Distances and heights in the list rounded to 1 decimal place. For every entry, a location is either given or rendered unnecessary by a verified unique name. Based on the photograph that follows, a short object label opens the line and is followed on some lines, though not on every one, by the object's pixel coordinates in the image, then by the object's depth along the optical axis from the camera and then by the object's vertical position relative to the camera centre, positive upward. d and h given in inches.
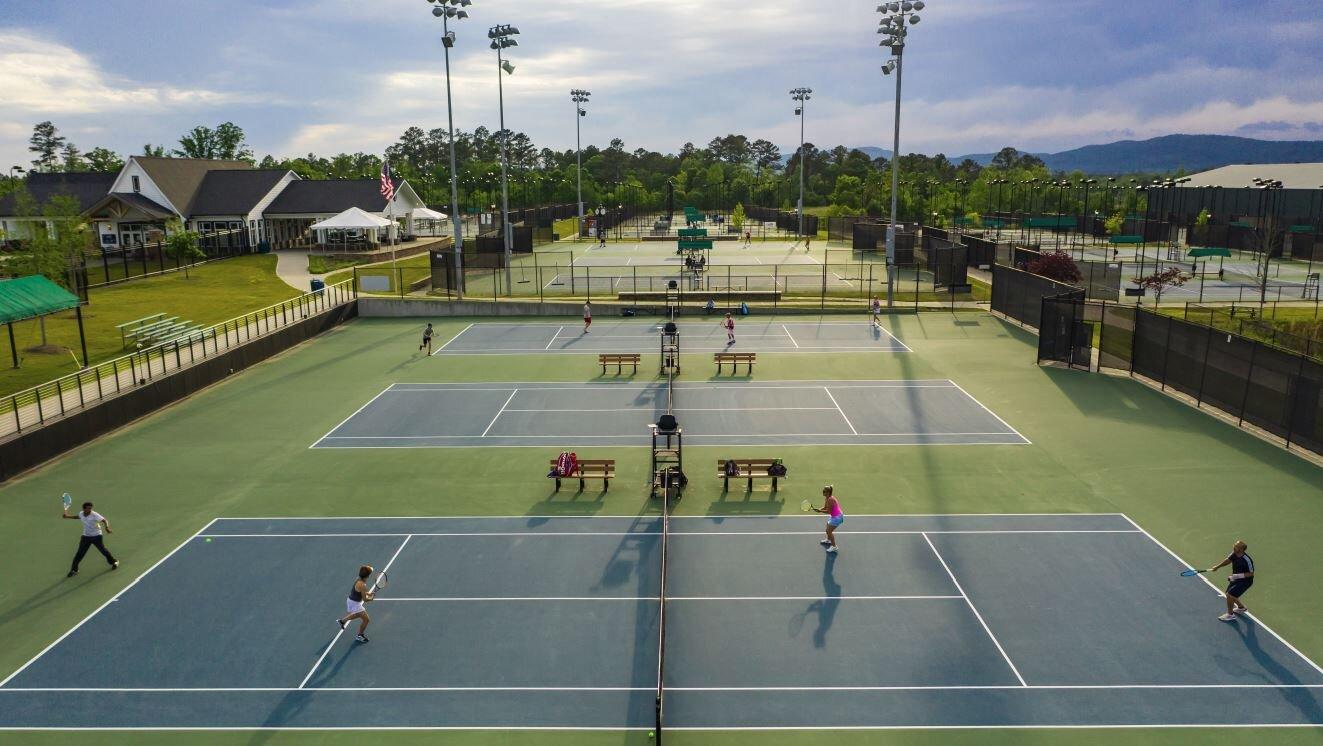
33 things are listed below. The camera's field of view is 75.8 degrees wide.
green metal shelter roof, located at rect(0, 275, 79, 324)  953.5 -76.5
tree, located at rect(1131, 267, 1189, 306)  1660.9 -116.8
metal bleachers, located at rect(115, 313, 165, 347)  1302.3 -143.6
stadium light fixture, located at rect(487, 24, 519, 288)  1739.7 +379.1
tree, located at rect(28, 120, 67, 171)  5920.3 +628.0
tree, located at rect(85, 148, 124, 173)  4352.9 +365.6
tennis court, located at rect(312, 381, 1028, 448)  860.6 -205.9
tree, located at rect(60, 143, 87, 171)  4435.0 +416.1
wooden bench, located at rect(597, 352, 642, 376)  1114.7 -171.5
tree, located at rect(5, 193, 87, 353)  1362.0 -21.0
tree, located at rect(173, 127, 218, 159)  4192.9 +427.9
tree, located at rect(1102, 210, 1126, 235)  3058.8 -12.2
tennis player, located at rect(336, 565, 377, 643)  484.1 -208.6
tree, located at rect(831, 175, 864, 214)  4374.3 +163.0
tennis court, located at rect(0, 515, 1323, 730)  430.3 -234.8
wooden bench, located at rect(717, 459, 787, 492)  713.0 -202.7
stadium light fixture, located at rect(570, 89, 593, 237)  3378.4 +515.6
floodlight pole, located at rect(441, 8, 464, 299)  1570.5 +34.0
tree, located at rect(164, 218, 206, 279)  2032.5 -34.1
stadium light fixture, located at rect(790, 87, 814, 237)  3412.9 +512.2
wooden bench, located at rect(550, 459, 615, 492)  711.1 -199.5
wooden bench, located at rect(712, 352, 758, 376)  1119.6 -172.3
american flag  1897.9 +96.0
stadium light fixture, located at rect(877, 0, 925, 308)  1509.6 +349.6
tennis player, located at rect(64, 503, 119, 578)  566.9 -196.5
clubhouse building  2393.0 +85.7
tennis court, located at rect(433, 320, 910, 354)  1301.7 -178.8
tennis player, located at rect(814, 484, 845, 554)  589.3 -196.7
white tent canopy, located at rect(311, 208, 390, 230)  2247.8 +21.0
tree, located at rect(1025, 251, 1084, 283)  1529.3 -82.8
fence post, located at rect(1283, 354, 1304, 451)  785.6 -176.8
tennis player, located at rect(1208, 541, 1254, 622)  490.3 -202.2
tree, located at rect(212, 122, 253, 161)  4261.8 +461.5
